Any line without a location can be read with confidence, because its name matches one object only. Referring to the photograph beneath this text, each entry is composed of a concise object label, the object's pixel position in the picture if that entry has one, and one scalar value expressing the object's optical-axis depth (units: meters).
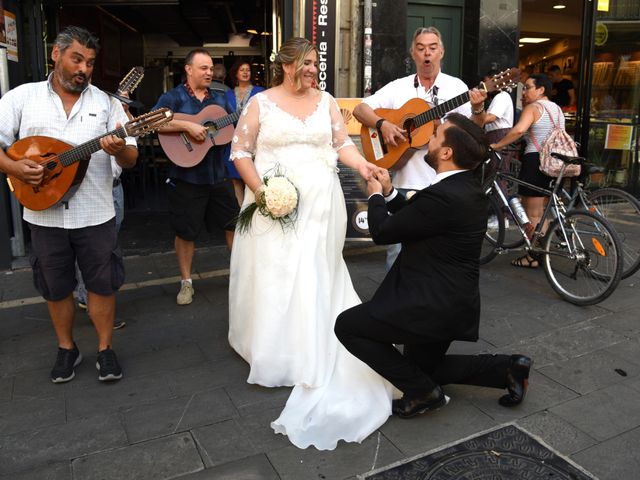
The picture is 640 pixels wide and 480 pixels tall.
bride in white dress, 3.38
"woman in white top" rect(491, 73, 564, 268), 5.60
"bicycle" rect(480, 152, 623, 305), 4.65
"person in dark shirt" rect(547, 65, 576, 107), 9.60
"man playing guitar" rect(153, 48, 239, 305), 4.88
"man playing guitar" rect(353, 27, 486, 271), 4.44
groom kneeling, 2.88
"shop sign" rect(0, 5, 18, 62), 5.75
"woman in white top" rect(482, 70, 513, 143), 5.72
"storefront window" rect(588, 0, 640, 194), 9.02
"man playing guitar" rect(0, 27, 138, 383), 3.45
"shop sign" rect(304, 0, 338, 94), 6.86
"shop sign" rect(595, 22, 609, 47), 8.84
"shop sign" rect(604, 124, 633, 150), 9.22
